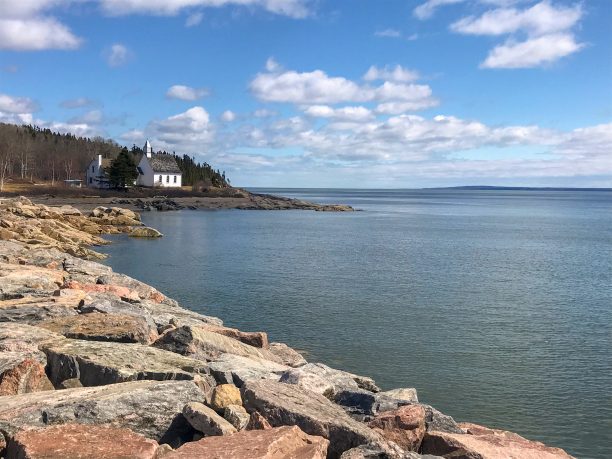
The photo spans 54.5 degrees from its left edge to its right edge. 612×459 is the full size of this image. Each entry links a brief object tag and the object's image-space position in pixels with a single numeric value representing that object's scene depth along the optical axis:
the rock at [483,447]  8.91
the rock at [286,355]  15.42
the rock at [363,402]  9.81
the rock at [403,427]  8.92
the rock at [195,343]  12.13
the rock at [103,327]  11.63
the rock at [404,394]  11.73
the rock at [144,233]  54.94
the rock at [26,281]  16.70
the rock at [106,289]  18.39
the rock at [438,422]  9.89
